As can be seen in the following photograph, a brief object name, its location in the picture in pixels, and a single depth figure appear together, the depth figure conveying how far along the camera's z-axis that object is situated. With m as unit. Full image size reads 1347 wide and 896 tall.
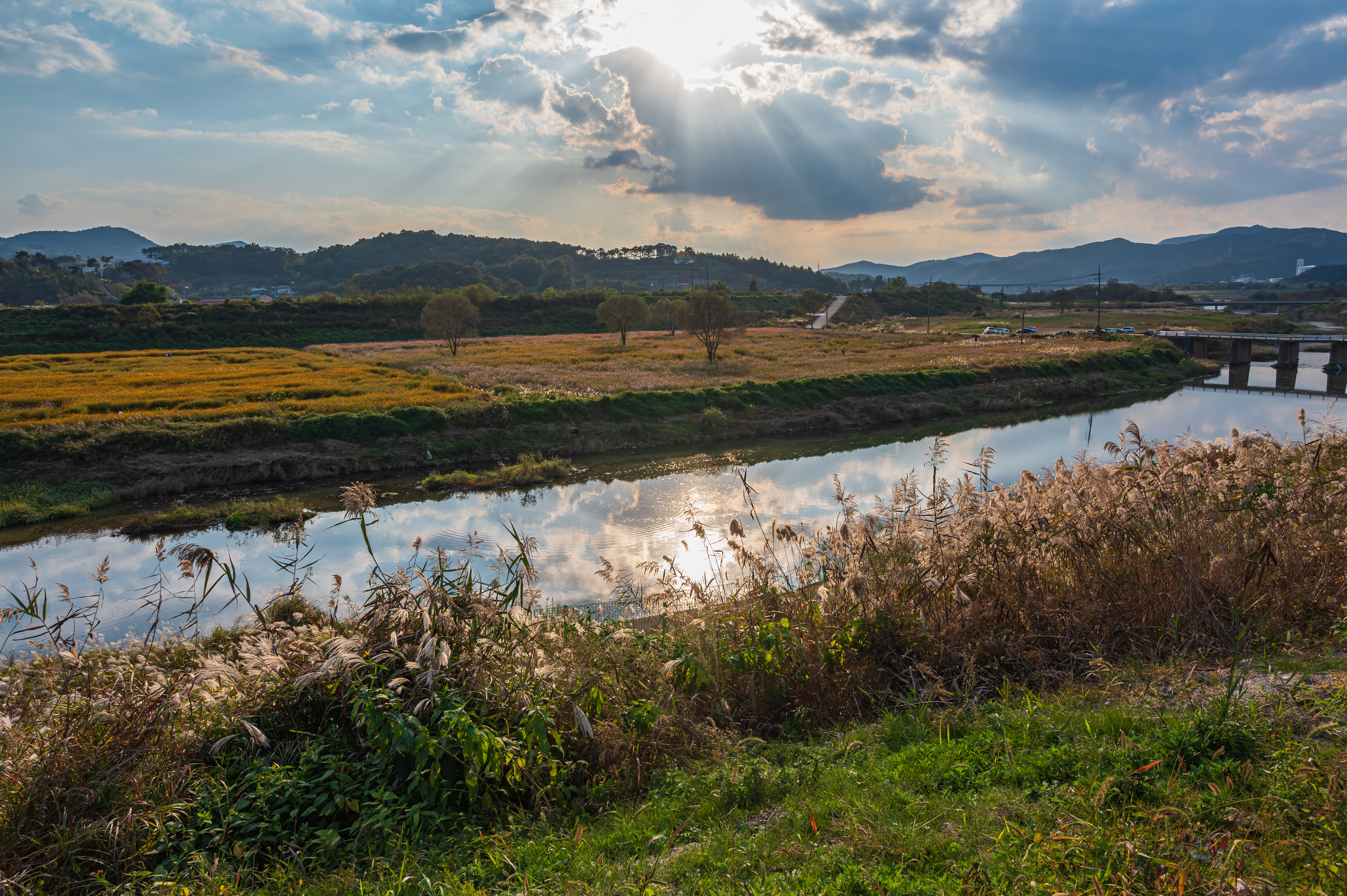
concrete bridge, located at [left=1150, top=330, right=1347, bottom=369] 56.44
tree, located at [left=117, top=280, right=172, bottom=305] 76.94
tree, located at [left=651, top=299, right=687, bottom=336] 85.48
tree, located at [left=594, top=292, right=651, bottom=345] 70.06
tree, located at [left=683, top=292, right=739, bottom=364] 51.03
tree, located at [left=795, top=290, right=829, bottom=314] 103.44
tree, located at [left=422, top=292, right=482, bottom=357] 57.66
